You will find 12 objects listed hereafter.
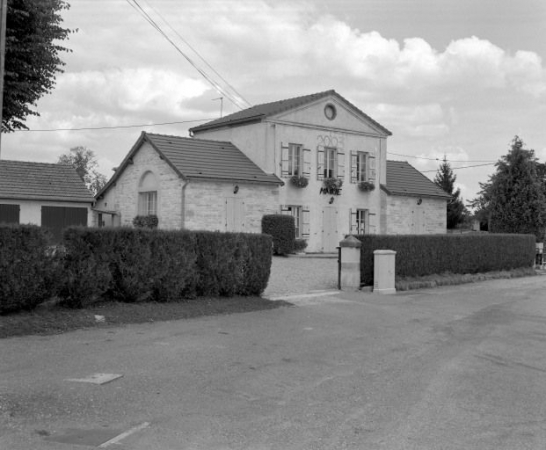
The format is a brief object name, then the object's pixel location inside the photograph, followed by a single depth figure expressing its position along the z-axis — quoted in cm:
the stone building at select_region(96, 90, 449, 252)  2653
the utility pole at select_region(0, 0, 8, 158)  845
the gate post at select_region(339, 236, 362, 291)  1645
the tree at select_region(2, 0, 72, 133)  1029
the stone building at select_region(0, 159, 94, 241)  2944
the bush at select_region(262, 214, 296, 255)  2717
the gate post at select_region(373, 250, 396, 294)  1648
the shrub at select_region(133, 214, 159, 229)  2688
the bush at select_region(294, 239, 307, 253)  2831
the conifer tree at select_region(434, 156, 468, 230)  6109
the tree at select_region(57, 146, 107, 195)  7362
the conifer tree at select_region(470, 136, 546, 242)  3241
